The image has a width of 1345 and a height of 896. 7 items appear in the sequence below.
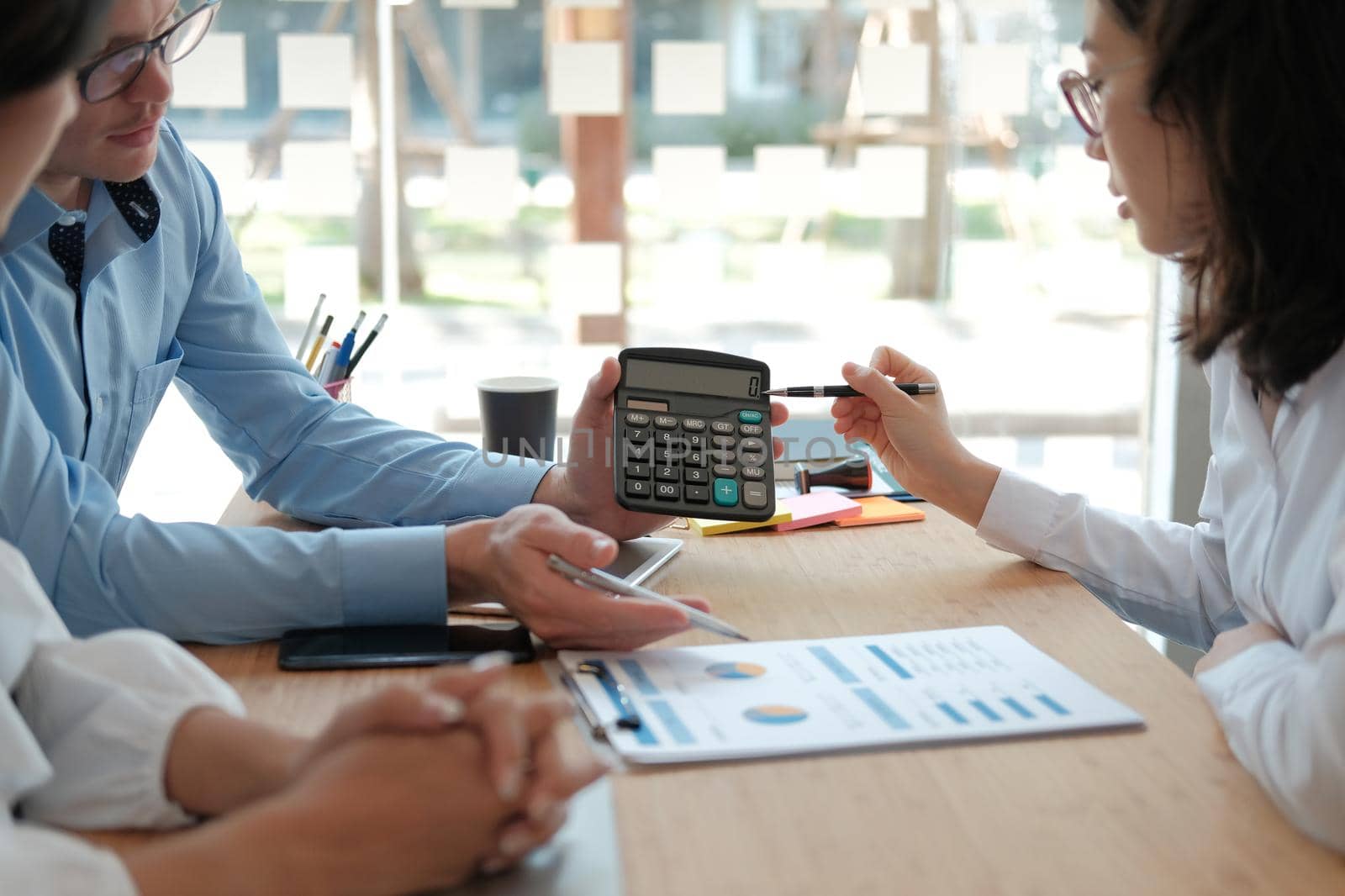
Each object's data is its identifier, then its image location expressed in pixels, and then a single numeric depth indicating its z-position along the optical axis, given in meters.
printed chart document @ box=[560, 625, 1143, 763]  0.91
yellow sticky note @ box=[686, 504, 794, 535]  1.46
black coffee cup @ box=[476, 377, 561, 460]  1.67
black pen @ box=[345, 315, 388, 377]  1.67
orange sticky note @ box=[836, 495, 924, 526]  1.49
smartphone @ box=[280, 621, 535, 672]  1.05
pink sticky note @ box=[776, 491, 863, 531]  1.47
